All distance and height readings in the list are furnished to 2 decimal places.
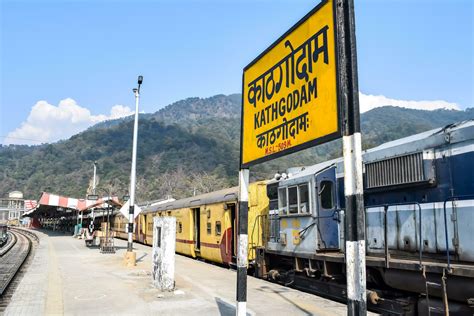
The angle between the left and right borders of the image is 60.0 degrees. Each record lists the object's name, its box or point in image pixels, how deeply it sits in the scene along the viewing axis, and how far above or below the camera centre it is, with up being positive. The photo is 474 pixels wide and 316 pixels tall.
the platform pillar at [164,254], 10.48 -0.94
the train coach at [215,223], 14.62 -0.17
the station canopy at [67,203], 30.86 +1.30
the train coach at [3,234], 32.21 -1.21
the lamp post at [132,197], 15.94 +0.93
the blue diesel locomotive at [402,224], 6.73 -0.12
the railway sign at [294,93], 4.21 +1.51
